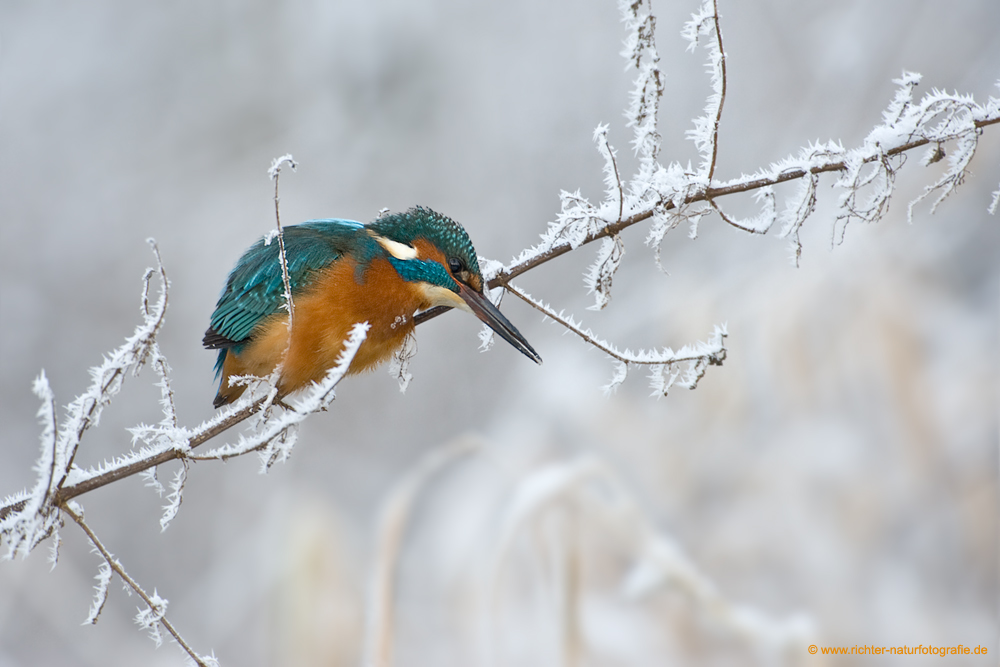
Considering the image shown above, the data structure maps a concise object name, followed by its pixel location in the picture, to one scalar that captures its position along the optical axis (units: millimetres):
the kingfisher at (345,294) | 5895
